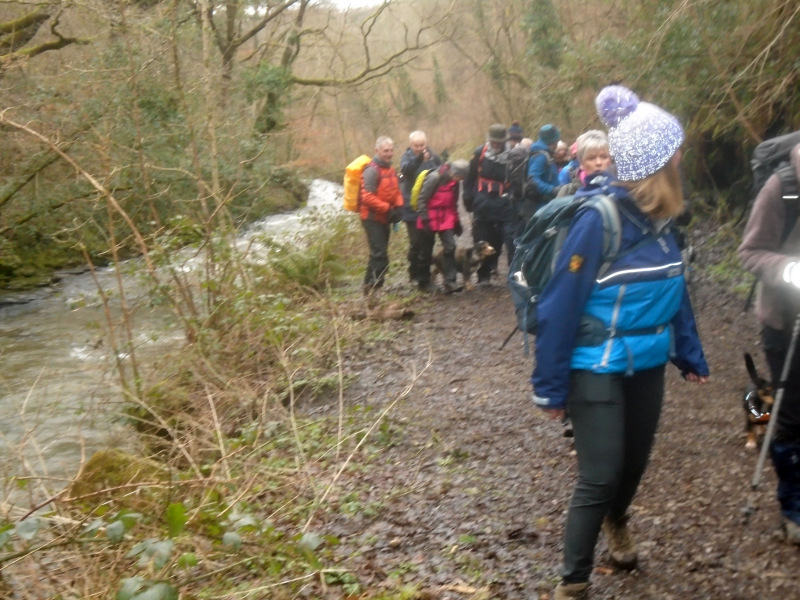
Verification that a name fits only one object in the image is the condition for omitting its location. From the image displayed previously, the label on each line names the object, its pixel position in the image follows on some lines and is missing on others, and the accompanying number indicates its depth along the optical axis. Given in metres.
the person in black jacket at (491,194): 10.24
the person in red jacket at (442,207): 10.28
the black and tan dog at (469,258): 10.63
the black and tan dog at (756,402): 4.57
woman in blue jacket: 3.04
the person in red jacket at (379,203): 10.04
